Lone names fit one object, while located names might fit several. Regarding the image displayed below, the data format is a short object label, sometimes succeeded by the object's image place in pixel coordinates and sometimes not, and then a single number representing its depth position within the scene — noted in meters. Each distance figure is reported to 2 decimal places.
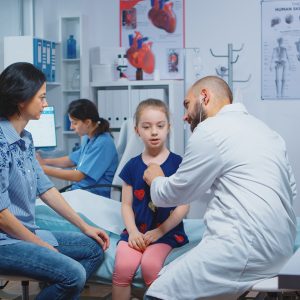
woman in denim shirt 2.35
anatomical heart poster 5.84
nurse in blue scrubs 3.89
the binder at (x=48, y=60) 5.46
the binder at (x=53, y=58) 5.54
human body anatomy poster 5.56
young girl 2.67
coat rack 5.30
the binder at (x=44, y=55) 5.38
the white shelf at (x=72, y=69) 5.76
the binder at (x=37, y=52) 5.24
